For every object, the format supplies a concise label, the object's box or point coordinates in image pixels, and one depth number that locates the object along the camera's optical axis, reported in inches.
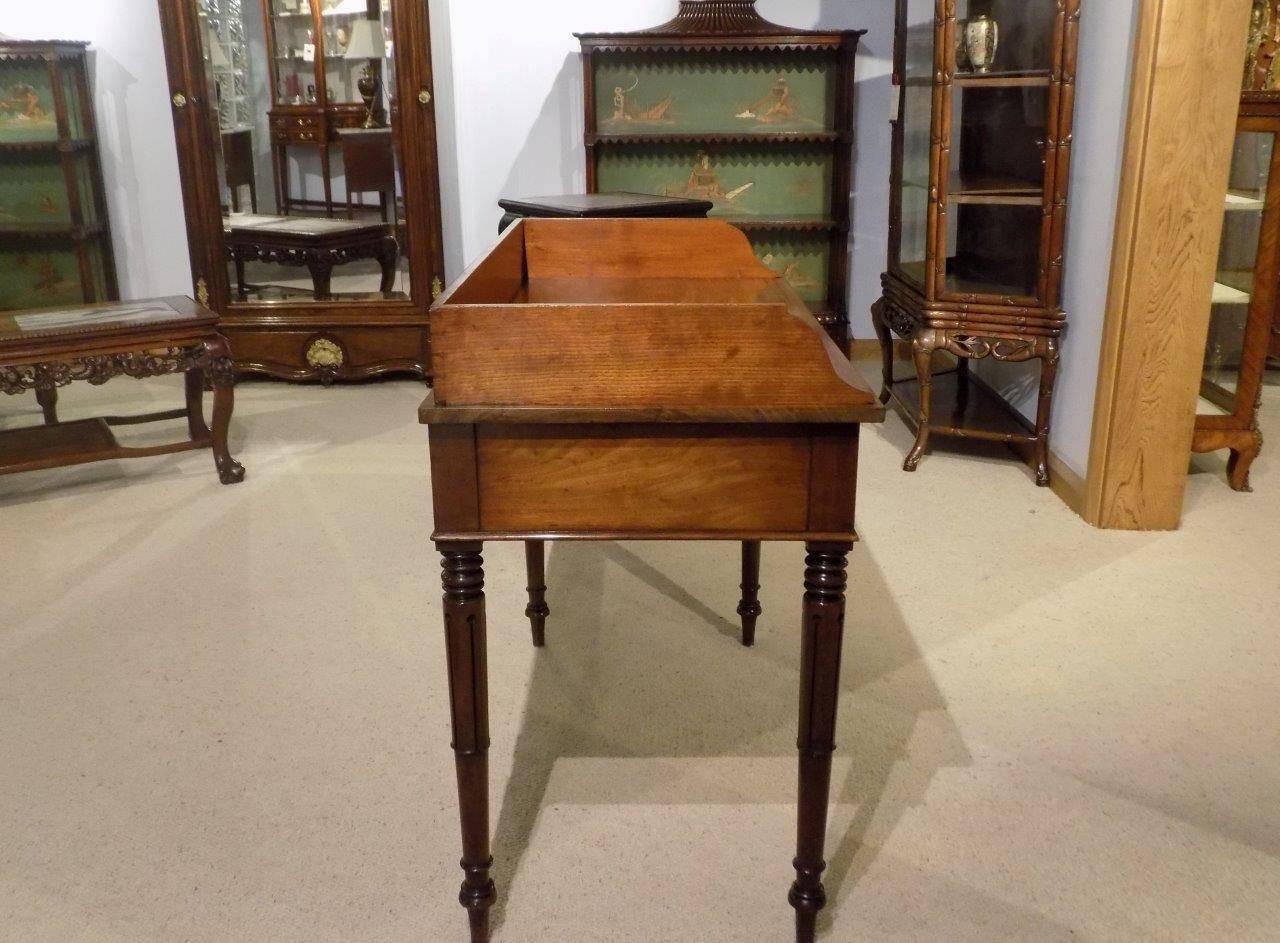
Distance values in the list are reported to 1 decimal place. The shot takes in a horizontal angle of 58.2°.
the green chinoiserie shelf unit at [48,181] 184.5
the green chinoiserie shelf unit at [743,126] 180.4
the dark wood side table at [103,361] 128.3
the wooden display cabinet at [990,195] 133.9
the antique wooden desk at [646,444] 53.8
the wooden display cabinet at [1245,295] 130.1
